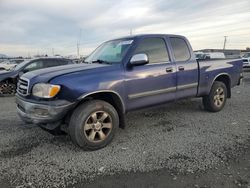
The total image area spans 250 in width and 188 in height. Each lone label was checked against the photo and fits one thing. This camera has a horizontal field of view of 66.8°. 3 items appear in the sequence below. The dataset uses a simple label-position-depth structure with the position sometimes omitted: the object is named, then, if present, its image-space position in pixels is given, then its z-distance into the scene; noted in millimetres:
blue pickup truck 2958
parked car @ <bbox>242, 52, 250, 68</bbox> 18259
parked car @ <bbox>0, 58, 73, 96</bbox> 7574
